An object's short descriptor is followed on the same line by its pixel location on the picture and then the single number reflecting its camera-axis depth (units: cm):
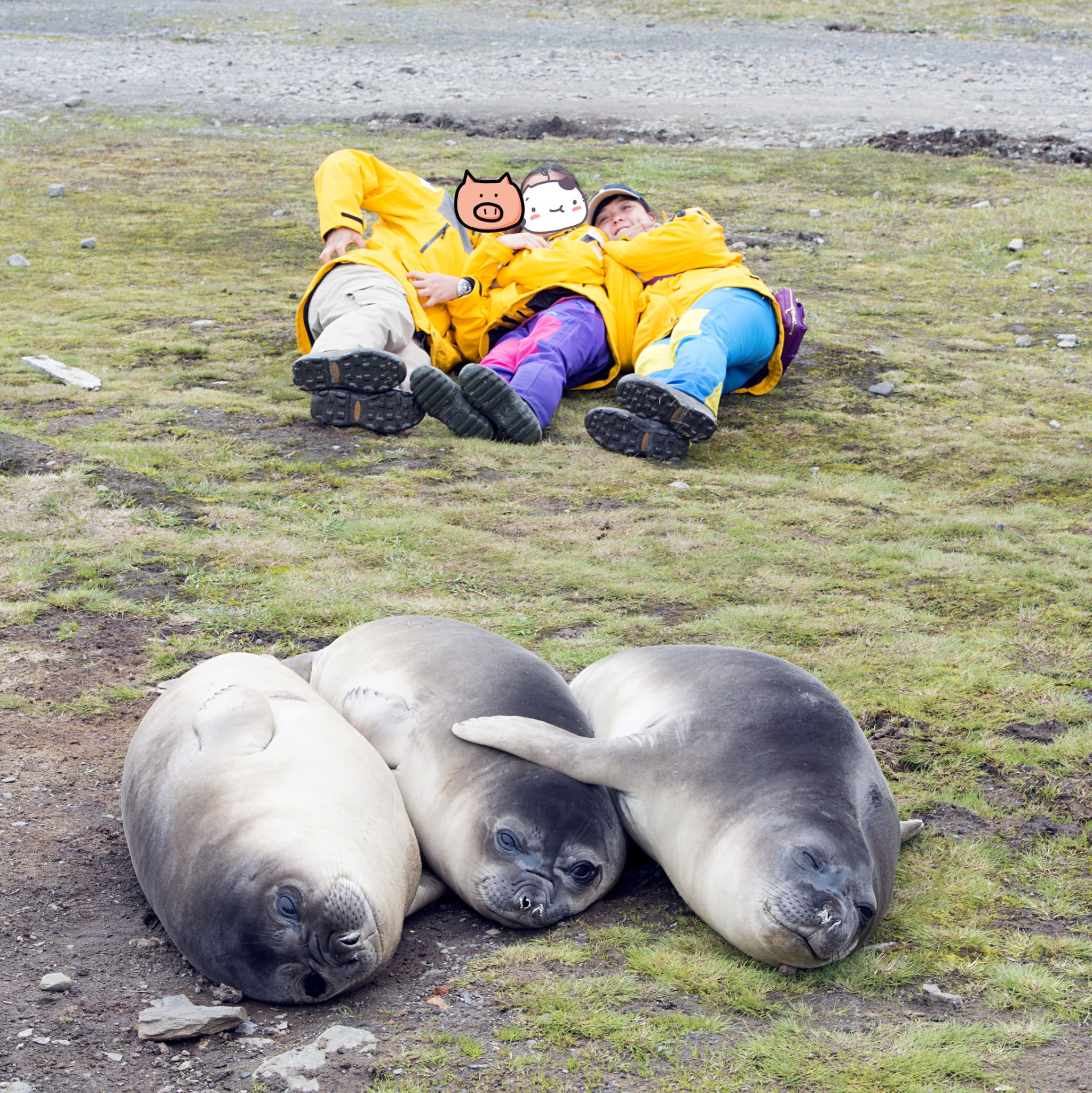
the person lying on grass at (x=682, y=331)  601
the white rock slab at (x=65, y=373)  653
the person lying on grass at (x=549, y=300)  682
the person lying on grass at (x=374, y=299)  606
